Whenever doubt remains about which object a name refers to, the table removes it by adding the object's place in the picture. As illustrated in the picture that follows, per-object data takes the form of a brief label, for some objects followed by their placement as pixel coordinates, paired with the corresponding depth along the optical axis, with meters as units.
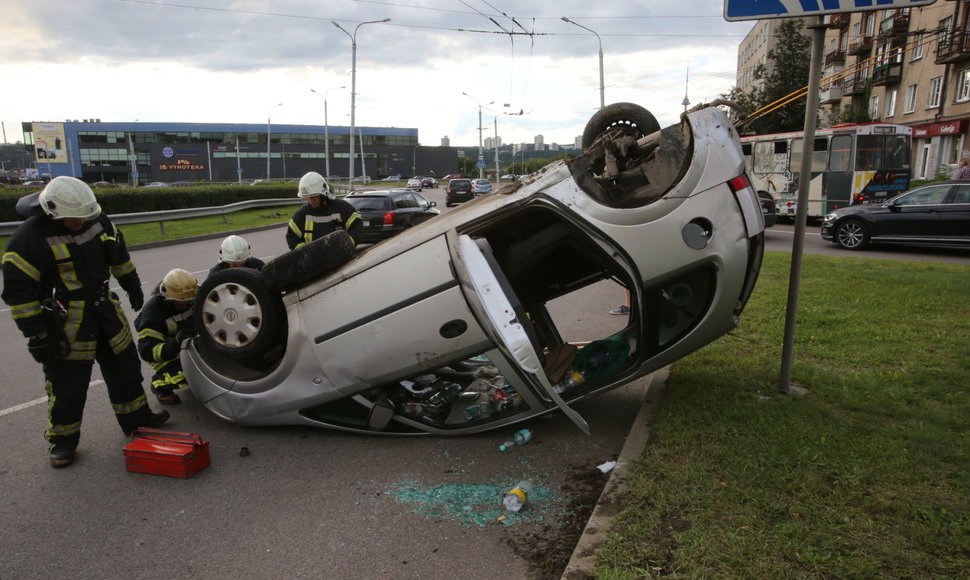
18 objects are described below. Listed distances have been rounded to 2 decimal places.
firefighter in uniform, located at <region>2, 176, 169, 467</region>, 3.66
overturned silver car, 3.51
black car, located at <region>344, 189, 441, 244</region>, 15.32
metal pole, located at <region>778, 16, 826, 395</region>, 4.05
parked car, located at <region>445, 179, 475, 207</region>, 33.03
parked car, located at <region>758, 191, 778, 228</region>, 15.54
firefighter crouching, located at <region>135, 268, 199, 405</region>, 4.80
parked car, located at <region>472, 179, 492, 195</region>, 40.99
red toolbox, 3.60
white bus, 17.95
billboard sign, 76.38
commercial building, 79.88
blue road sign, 3.79
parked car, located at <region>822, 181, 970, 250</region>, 12.16
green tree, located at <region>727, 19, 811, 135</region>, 31.80
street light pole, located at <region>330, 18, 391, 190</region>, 29.67
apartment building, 26.62
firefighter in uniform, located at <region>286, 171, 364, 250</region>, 5.95
